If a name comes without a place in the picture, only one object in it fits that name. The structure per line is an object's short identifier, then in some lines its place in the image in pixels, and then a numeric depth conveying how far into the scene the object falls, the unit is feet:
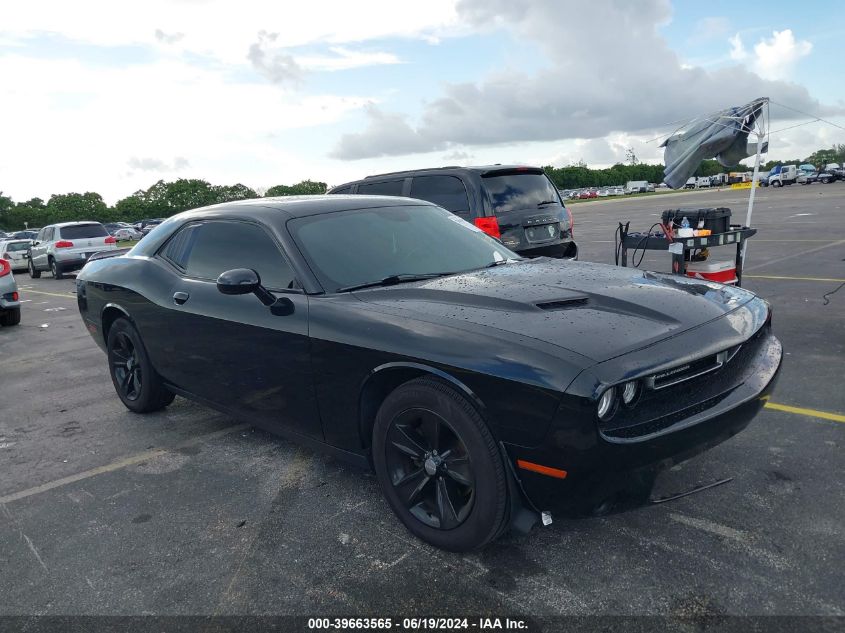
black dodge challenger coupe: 8.11
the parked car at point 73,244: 62.54
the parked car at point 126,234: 174.43
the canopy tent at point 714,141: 28.07
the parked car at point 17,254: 75.41
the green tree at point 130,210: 316.19
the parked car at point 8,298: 33.14
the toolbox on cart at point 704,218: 23.66
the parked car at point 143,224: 199.93
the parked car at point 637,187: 327.47
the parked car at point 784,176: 186.29
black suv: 25.38
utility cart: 22.85
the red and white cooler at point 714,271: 23.70
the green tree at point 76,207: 295.89
